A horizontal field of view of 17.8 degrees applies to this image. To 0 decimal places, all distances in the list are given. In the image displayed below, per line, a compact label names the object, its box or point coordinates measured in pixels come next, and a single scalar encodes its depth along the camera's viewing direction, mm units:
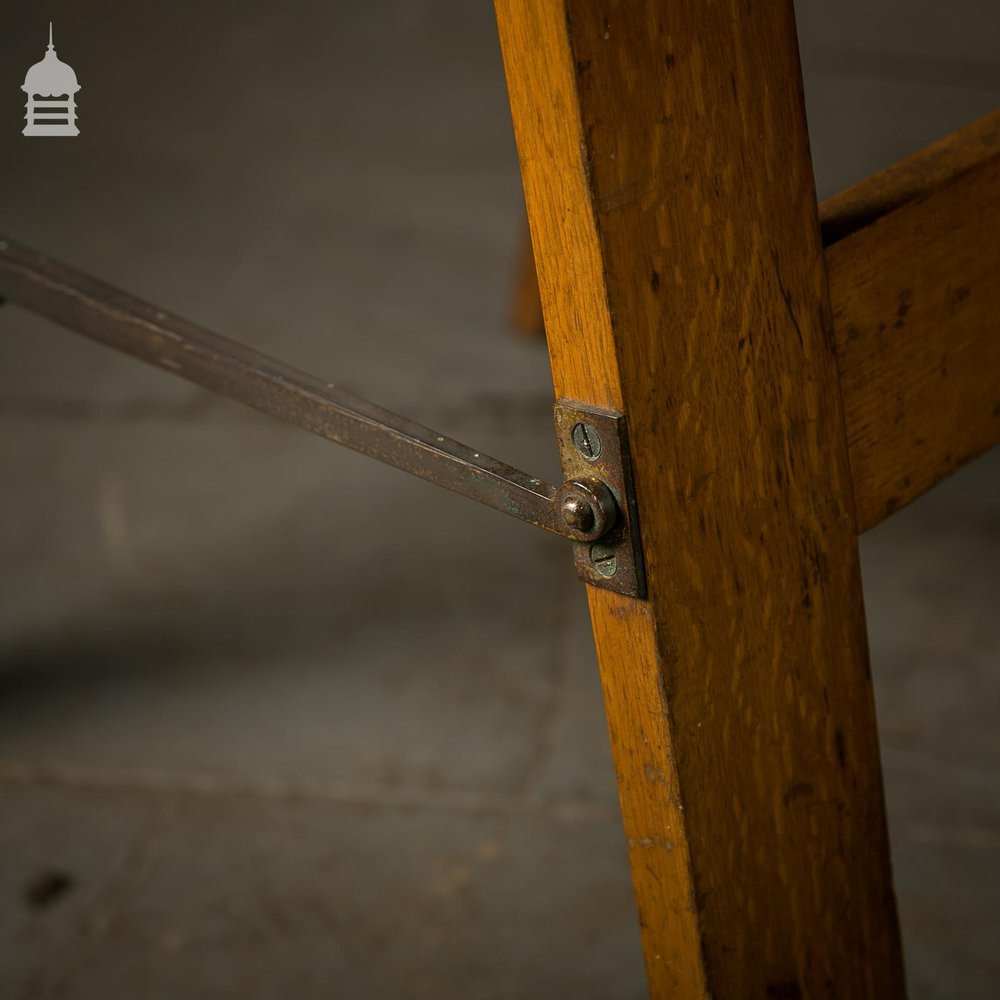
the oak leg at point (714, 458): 665
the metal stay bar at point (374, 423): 689
